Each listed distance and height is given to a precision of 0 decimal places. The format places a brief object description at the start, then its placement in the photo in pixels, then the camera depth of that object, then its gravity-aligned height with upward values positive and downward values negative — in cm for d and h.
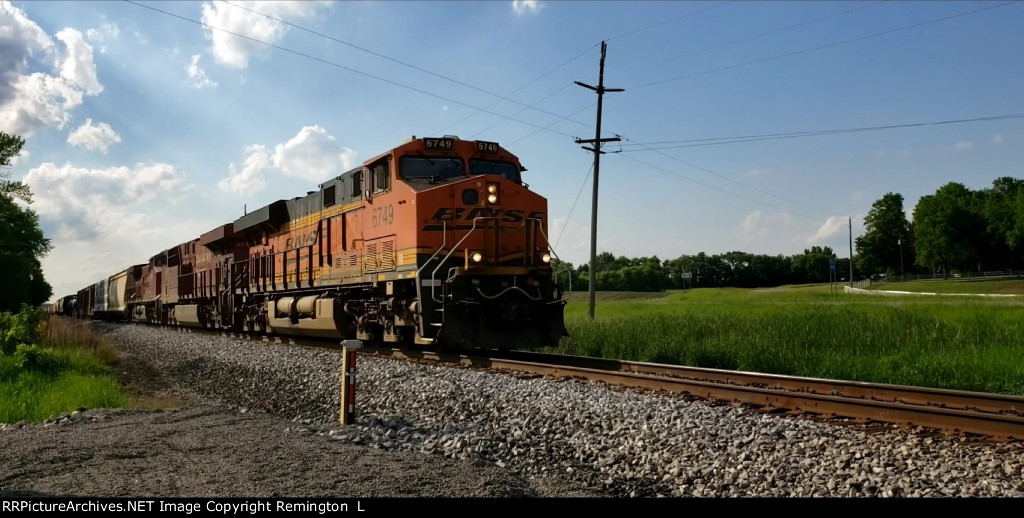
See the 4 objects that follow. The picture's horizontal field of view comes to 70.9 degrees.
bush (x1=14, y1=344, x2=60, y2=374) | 1256 -107
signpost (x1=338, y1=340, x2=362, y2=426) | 728 -104
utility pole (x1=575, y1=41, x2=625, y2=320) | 2266 +420
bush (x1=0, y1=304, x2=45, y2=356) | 1382 -64
